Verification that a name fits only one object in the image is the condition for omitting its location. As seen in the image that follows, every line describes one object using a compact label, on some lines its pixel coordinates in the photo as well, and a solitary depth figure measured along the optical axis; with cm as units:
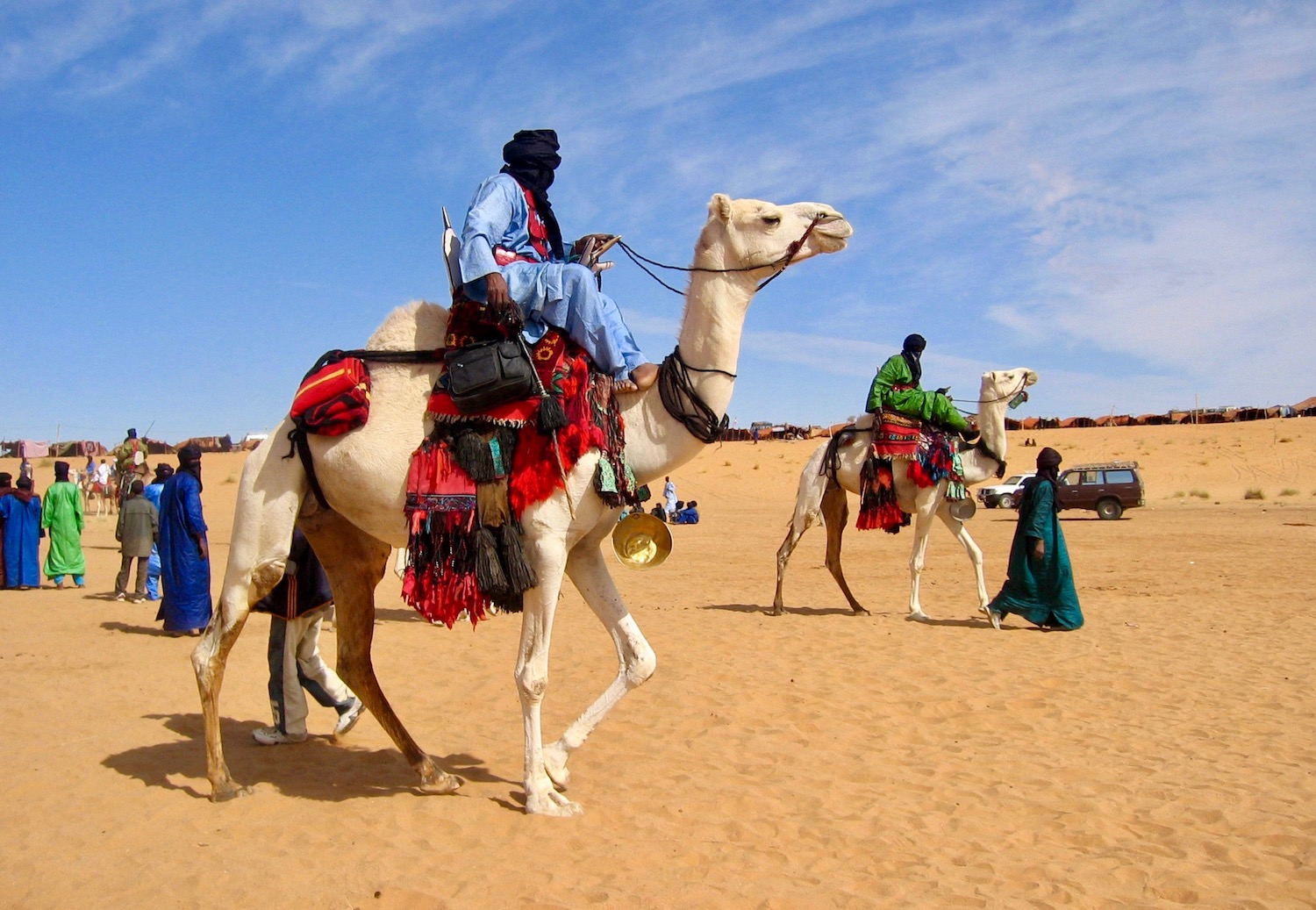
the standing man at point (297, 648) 629
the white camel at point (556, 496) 491
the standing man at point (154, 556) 1445
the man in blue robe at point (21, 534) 1583
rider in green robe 1211
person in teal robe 1074
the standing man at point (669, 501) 3375
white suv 3719
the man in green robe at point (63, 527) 1602
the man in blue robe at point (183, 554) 1089
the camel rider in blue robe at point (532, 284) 469
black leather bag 469
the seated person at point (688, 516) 3388
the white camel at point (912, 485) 1227
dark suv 3180
